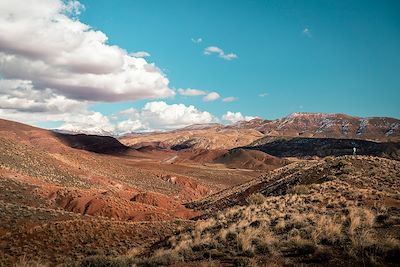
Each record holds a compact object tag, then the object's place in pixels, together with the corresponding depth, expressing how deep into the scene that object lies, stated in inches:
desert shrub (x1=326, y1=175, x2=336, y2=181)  1300.0
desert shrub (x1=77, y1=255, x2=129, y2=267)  484.7
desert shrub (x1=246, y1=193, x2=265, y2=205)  1200.4
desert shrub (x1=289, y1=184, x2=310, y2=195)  1131.0
